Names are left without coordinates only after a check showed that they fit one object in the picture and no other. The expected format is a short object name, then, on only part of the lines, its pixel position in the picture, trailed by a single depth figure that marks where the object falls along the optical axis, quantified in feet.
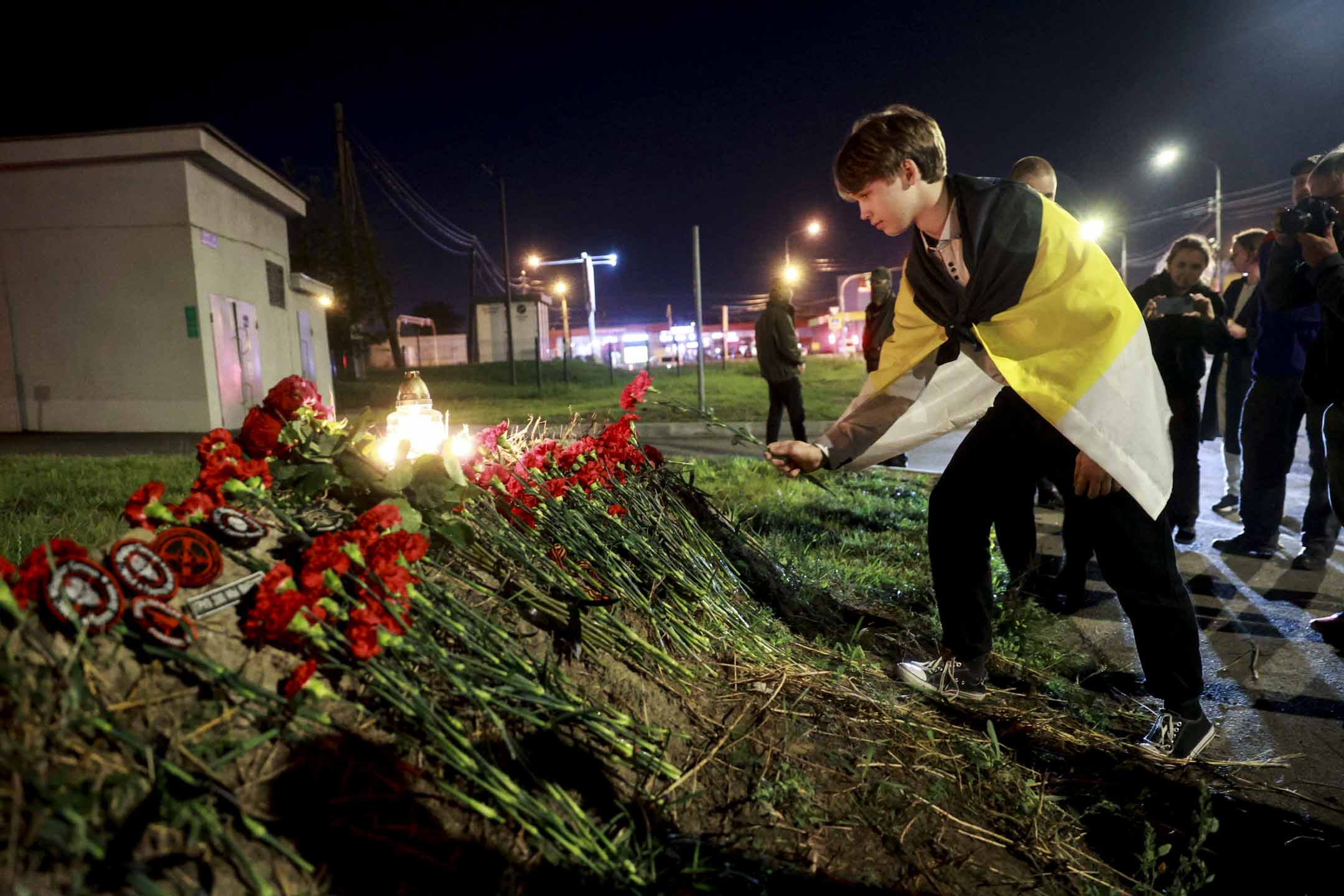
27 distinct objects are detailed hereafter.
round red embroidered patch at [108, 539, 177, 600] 4.33
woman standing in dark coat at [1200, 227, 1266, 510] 16.53
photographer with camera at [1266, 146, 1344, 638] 10.11
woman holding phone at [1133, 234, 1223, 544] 13.83
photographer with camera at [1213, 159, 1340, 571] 13.85
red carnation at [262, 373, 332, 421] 6.63
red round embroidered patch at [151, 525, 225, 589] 4.76
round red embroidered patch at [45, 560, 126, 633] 3.92
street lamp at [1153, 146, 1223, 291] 72.38
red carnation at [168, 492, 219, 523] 5.18
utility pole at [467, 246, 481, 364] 139.95
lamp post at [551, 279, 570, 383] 151.09
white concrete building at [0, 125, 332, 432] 40.11
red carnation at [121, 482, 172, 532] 4.99
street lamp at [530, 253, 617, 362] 134.92
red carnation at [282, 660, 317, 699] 4.37
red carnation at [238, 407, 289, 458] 6.41
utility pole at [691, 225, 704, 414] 33.47
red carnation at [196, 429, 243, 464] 5.87
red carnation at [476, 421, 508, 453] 8.69
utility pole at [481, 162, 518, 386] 79.41
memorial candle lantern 9.32
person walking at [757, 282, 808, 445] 24.45
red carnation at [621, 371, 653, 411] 9.82
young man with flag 6.70
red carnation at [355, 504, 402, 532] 5.24
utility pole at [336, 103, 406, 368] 89.35
